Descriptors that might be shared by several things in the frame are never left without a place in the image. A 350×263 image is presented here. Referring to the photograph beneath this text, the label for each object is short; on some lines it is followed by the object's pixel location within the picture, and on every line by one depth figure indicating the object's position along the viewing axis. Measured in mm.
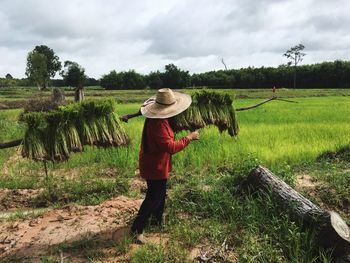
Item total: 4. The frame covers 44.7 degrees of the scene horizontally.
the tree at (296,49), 57988
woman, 3965
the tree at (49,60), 61991
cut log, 3672
